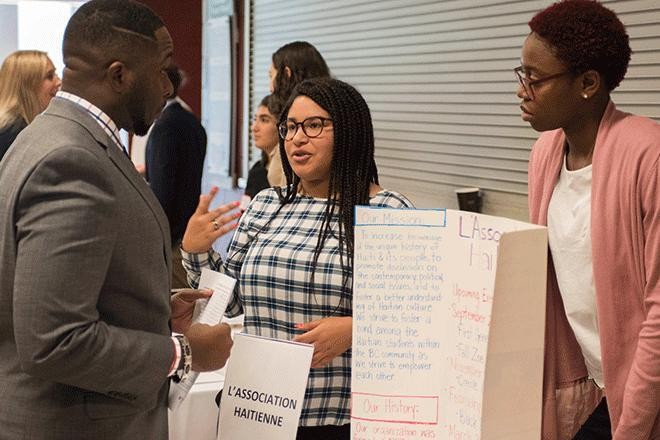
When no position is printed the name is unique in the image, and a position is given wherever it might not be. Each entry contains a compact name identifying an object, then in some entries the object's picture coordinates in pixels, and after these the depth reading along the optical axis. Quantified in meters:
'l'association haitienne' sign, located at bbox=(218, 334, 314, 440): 2.19
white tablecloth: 3.16
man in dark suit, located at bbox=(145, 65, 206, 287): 4.68
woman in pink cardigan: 1.95
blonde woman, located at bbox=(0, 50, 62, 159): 4.29
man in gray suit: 1.56
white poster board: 1.83
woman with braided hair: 2.39
